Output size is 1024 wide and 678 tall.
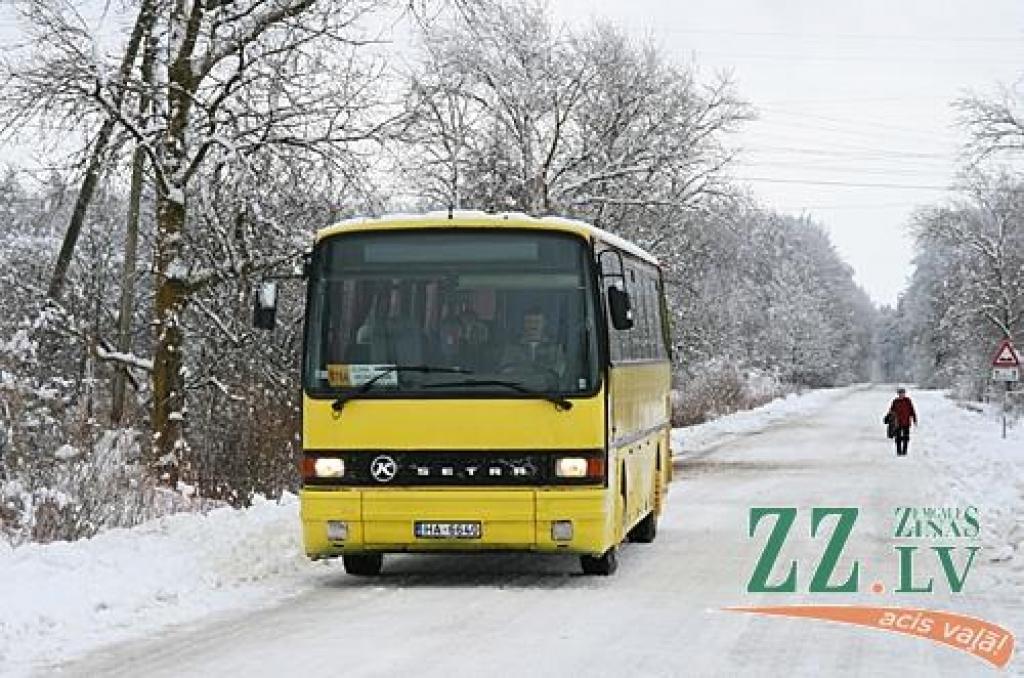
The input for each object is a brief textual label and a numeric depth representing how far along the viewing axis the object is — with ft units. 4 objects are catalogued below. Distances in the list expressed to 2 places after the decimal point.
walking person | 136.98
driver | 47.62
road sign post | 161.68
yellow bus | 46.70
